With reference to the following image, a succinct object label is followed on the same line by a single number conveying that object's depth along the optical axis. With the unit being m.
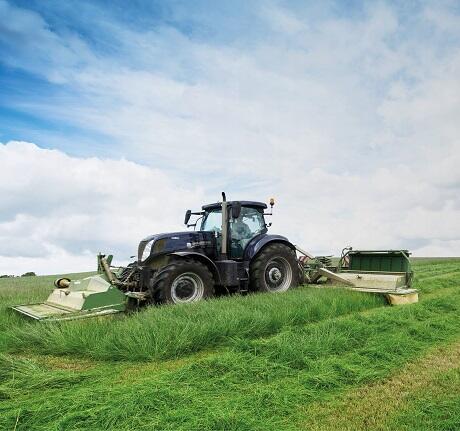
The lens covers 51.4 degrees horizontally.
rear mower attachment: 9.70
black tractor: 8.17
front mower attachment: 7.11
